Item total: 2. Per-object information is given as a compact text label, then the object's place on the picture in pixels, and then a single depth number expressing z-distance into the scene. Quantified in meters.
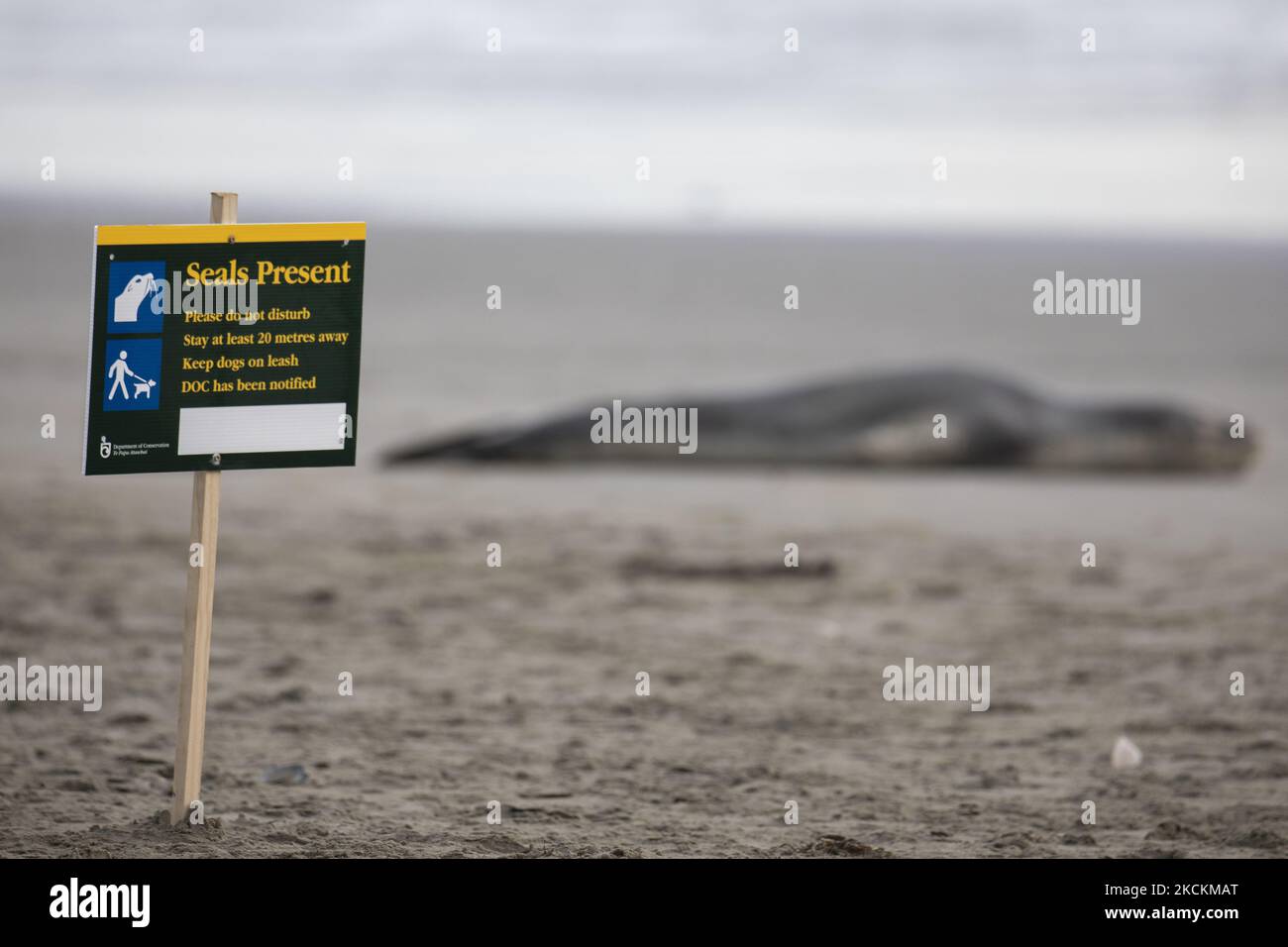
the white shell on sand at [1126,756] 7.12
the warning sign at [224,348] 5.80
